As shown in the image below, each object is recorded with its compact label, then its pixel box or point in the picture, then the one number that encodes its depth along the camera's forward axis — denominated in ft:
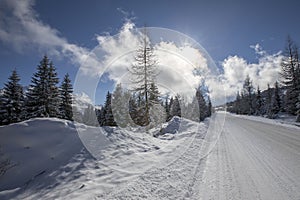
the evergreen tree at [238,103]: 237.39
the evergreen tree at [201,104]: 119.83
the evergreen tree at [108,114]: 97.44
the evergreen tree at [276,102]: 141.38
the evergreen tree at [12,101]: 73.15
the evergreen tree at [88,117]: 117.39
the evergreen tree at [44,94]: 69.80
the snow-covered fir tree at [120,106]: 98.99
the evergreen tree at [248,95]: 188.96
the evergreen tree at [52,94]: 72.32
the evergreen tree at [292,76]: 106.11
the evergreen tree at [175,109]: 151.49
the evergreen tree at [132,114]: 89.39
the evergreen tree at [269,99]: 145.22
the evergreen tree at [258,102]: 185.99
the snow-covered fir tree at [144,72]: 58.65
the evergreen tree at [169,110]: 157.96
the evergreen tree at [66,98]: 88.38
